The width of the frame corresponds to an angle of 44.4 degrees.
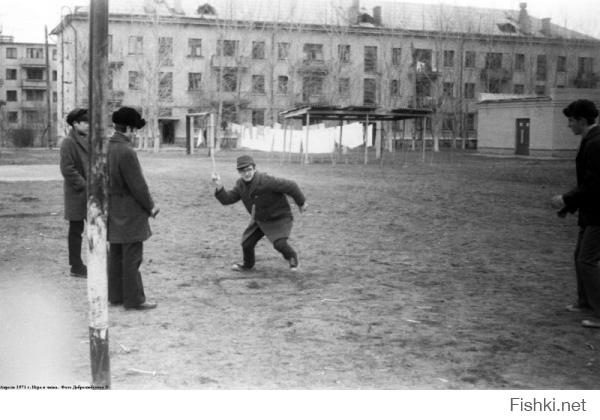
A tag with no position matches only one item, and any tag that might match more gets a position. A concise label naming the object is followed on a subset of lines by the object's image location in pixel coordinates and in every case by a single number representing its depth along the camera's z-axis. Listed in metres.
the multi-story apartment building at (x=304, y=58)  50.84
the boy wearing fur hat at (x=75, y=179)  7.03
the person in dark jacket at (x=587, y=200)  5.38
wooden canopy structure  29.98
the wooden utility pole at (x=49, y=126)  32.63
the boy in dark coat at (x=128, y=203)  5.80
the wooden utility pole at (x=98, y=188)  3.63
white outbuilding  34.41
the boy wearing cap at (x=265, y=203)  7.31
